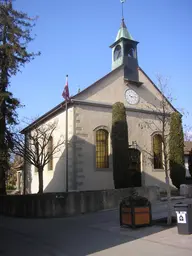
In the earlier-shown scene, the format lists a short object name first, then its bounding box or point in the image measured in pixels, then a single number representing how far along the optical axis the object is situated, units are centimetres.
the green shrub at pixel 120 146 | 1635
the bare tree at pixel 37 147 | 1547
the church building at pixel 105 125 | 1732
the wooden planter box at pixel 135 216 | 886
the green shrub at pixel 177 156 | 1847
